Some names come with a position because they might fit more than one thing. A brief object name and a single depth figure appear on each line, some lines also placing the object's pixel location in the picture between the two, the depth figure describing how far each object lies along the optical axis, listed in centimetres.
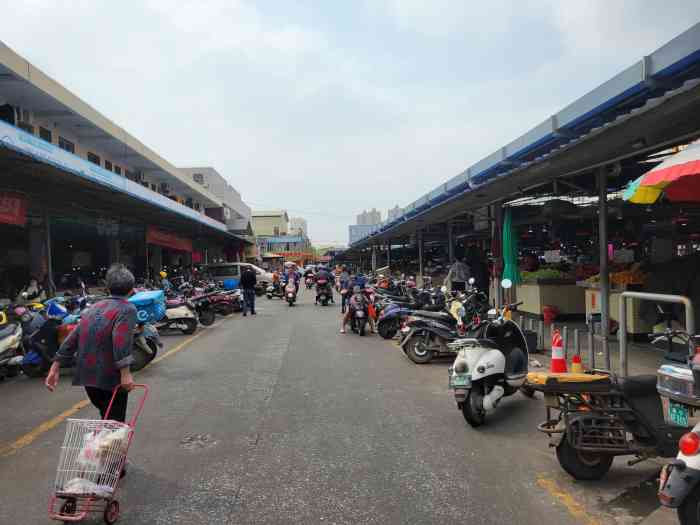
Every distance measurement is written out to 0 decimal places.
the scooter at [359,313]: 1173
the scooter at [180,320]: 1194
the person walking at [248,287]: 1595
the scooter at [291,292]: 1994
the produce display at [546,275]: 1209
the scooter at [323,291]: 1980
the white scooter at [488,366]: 504
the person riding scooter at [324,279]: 1983
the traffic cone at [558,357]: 468
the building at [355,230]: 6223
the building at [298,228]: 11959
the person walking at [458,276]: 1326
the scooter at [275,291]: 2488
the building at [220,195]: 4697
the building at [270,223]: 10050
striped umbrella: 438
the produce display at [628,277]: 955
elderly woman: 362
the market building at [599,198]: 565
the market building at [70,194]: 1089
